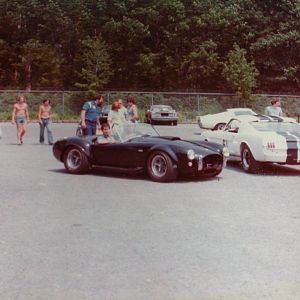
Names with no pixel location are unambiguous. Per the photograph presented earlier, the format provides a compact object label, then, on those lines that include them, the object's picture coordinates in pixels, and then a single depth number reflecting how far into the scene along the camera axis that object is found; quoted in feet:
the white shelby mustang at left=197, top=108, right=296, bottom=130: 98.32
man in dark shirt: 56.91
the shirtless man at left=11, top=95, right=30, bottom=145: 69.21
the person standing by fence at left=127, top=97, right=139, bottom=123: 64.54
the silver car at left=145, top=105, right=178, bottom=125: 141.08
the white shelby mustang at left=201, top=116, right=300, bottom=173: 44.24
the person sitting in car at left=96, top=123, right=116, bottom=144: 43.16
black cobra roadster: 39.65
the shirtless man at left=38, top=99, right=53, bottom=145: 70.53
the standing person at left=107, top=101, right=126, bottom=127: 51.98
